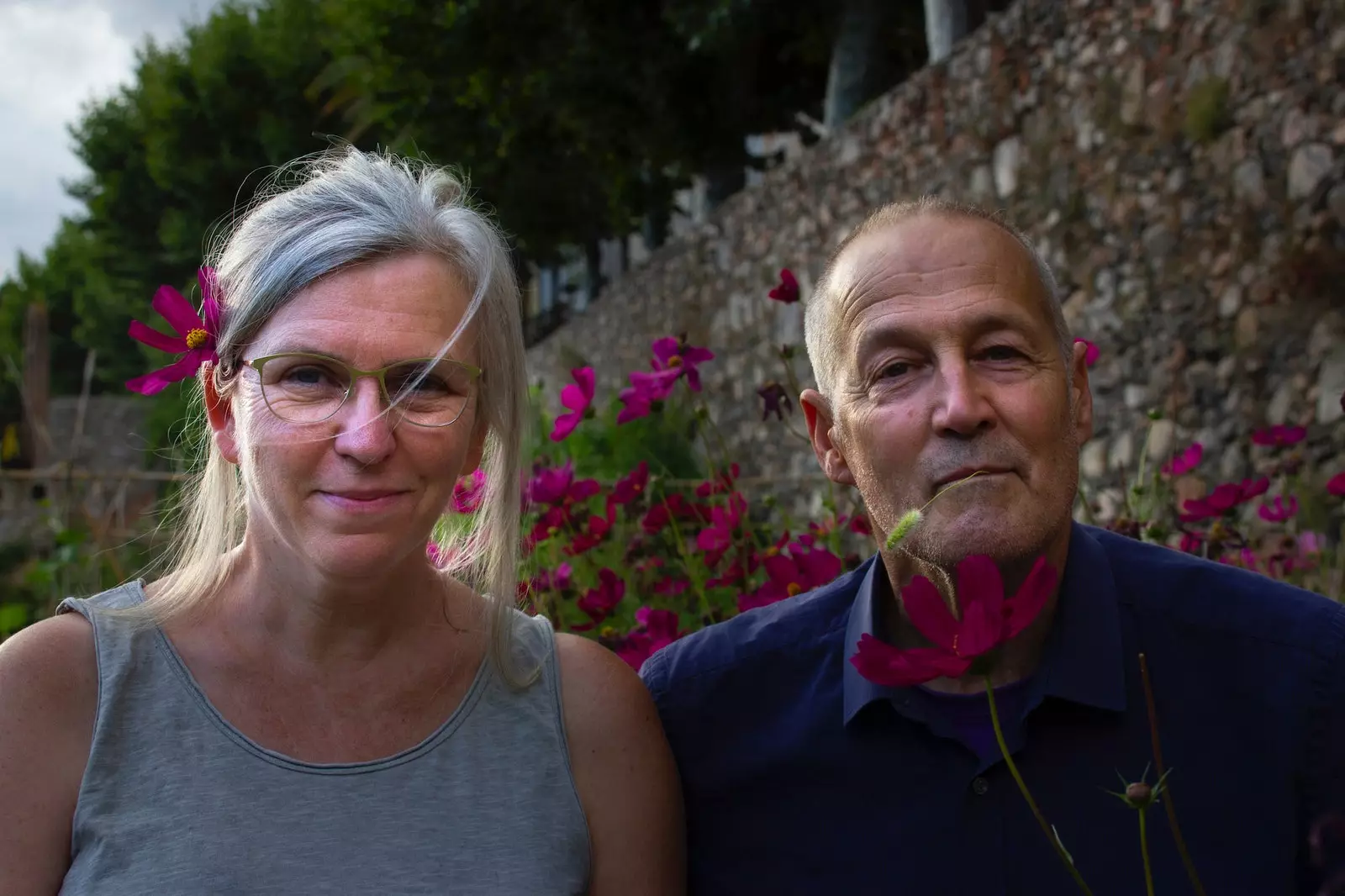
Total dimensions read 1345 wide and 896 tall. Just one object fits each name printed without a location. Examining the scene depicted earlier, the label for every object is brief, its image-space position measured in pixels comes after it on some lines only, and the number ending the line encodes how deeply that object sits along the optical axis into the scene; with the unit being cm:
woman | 159
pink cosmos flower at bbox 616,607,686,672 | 226
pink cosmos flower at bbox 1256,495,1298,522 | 293
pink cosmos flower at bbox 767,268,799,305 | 266
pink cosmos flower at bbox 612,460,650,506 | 278
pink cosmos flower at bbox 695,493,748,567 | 262
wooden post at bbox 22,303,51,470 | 698
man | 157
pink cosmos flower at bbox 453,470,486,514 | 206
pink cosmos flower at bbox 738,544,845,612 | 222
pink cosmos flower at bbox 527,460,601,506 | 277
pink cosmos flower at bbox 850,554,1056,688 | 109
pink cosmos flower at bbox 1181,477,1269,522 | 249
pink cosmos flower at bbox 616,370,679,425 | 269
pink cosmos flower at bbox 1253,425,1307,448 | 285
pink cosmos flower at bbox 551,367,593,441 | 273
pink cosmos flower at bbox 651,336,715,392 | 270
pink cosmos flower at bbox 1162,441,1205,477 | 284
